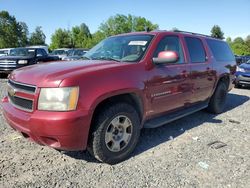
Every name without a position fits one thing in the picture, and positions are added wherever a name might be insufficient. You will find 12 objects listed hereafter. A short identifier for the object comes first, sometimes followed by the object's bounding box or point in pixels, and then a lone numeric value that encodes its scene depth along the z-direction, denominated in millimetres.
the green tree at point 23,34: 42710
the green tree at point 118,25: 42552
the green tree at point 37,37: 47761
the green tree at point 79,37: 44169
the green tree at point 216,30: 51432
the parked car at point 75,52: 15079
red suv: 2224
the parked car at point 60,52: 17659
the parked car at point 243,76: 8000
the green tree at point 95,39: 42213
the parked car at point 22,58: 8817
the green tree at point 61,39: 44581
